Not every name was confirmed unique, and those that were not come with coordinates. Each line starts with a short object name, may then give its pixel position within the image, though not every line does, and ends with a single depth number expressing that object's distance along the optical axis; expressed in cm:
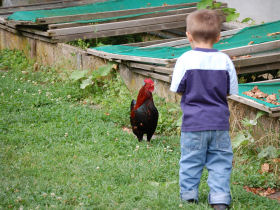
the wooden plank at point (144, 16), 1975
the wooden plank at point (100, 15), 2003
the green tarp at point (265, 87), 1110
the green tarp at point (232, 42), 1426
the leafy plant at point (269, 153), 956
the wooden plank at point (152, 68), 1318
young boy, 714
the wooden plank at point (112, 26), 1922
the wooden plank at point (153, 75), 1336
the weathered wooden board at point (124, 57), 1366
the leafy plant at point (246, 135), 991
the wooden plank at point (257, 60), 1273
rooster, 1141
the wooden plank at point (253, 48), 1345
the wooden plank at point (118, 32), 1936
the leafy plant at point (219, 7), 1906
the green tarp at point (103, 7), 2192
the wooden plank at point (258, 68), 1318
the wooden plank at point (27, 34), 2016
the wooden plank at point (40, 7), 2452
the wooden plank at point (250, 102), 976
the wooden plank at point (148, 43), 1788
